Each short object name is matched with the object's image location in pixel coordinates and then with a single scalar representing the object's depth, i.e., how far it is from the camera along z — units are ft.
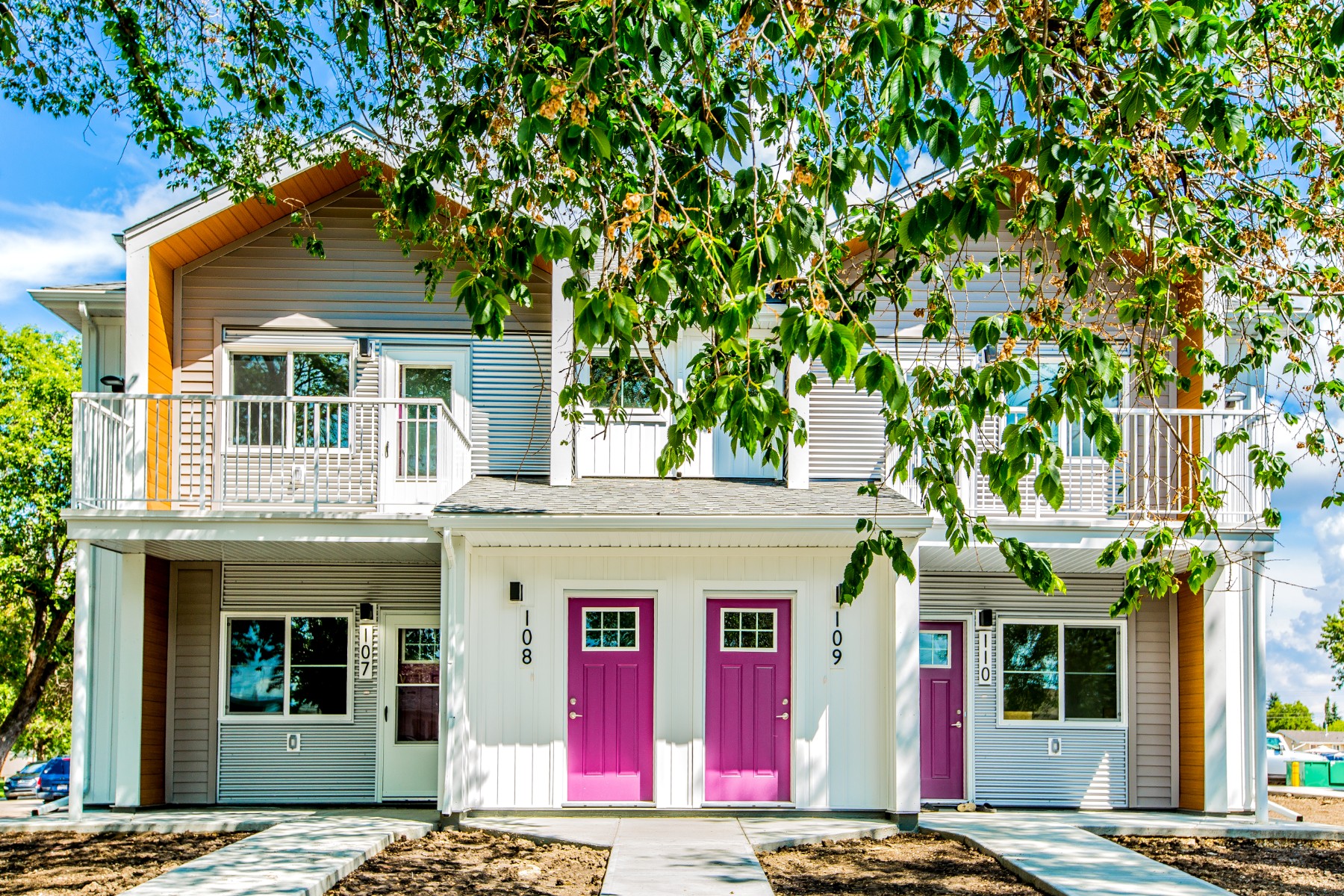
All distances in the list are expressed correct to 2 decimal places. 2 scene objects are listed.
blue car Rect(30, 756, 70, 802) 93.56
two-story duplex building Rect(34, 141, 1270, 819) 34.01
